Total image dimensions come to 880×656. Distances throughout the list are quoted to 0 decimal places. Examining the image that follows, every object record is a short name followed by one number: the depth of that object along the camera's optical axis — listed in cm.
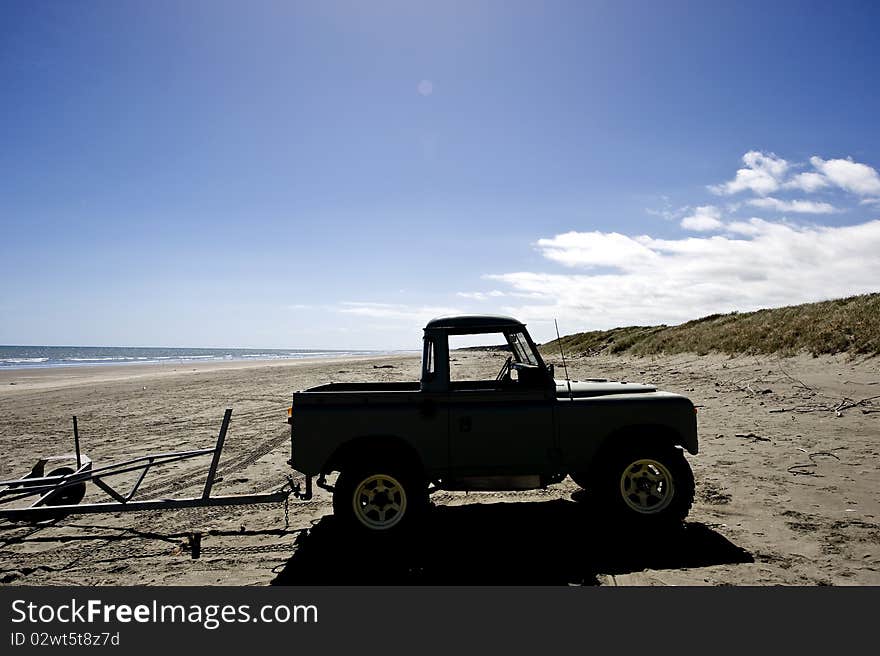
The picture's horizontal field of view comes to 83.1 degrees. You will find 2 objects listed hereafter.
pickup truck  512
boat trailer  514
